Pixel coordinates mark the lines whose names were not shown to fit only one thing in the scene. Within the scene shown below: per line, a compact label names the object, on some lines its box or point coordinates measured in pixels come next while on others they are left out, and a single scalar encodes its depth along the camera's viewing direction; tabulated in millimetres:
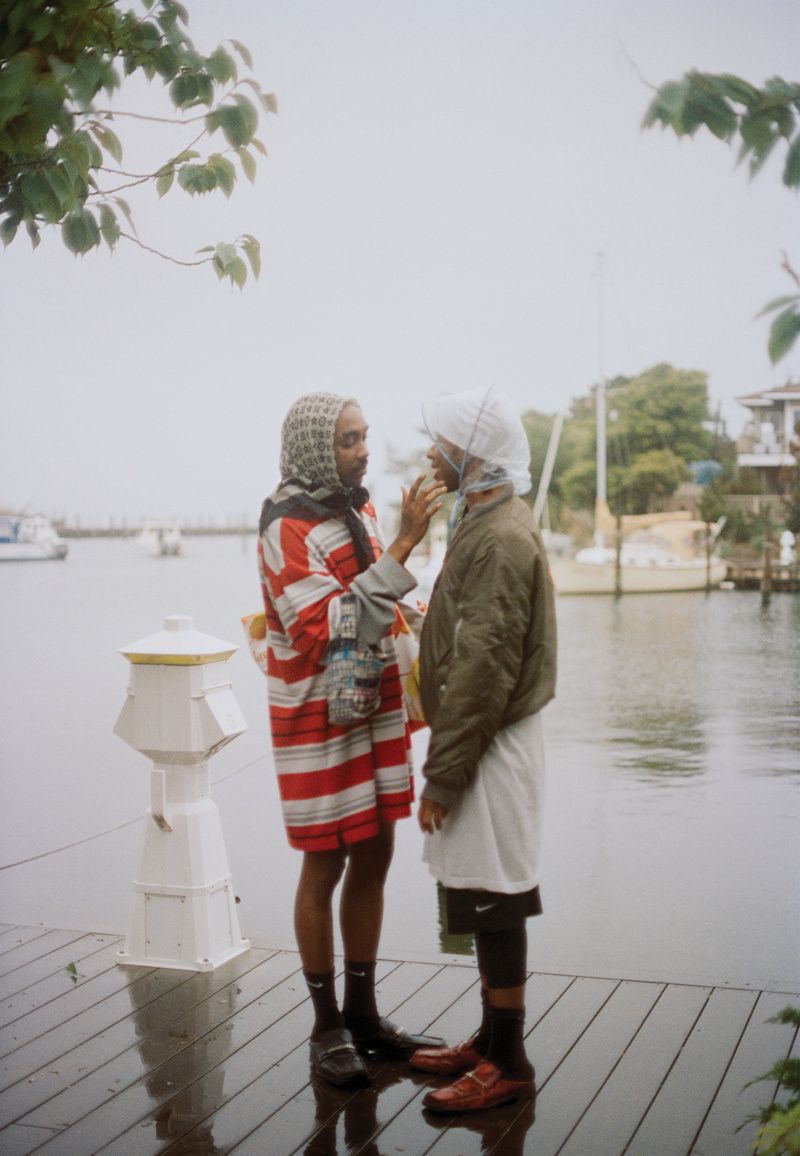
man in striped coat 2562
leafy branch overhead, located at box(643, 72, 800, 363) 1639
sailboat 37875
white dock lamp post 3412
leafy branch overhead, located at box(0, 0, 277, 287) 2174
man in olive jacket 2408
